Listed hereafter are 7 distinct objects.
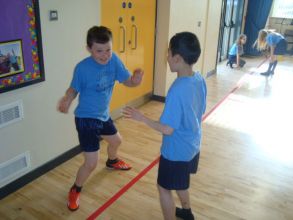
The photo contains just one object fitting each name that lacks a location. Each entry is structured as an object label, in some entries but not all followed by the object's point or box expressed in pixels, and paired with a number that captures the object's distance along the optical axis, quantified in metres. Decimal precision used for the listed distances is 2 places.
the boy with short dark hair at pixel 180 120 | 1.54
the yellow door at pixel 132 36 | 3.36
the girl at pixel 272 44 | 6.19
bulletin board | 2.05
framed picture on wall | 2.08
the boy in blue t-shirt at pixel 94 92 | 1.93
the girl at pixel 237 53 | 6.59
